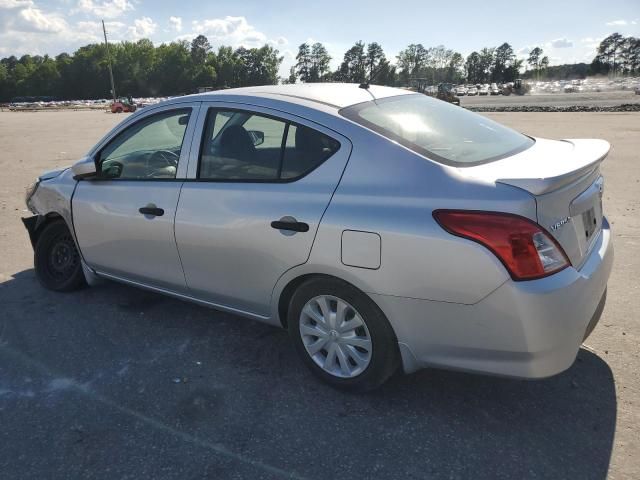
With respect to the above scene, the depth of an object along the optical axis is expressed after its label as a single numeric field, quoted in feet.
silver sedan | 7.70
